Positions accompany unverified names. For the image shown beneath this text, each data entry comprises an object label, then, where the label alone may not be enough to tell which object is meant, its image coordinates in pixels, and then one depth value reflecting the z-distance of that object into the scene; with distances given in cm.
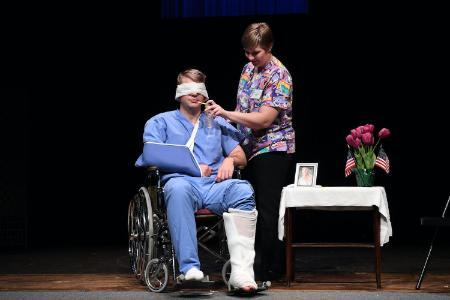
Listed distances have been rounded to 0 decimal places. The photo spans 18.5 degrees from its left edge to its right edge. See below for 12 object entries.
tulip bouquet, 680
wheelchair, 631
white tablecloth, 647
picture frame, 684
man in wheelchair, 605
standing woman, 672
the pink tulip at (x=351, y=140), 687
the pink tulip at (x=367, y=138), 682
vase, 669
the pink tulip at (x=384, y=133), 686
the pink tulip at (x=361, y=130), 691
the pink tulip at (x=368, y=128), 690
